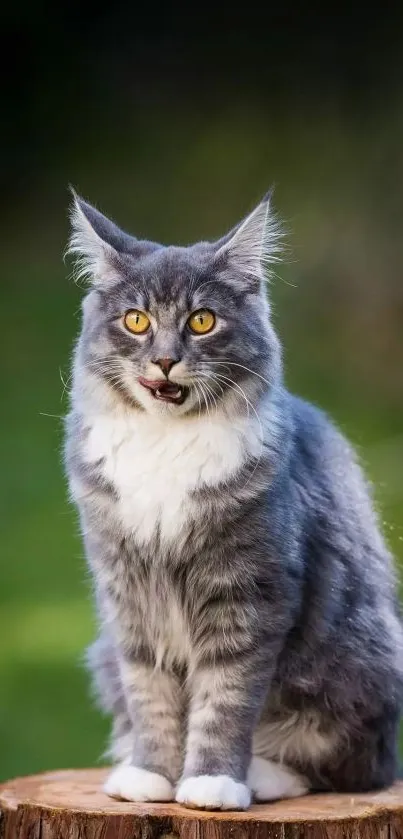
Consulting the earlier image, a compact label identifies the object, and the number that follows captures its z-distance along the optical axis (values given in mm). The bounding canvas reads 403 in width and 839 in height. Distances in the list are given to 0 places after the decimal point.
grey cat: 4617
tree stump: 4270
